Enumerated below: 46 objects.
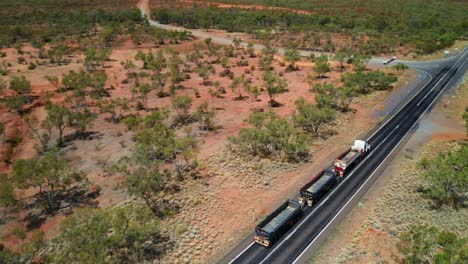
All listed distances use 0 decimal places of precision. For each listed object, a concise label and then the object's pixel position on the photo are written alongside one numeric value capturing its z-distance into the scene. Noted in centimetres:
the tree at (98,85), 7300
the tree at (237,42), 11648
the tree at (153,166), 3903
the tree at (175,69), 8144
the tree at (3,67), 8591
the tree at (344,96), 6619
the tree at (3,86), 7225
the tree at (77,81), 7344
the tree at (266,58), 9431
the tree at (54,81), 7650
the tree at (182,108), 6203
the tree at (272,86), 6953
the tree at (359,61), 8780
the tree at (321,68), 8325
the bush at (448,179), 3800
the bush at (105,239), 2931
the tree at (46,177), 3947
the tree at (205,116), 5938
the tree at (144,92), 6869
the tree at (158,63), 8687
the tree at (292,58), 9359
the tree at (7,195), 3719
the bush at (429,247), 2716
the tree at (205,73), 8304
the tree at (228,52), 10694
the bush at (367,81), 7531
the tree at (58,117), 5470
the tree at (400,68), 8800
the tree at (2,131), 5429
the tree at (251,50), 10794
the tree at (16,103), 6378
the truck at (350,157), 4462
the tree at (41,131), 5300
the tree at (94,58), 8991
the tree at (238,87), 7331
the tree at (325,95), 6419
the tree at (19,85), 6969
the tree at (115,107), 6353
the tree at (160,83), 7554
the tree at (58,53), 9638
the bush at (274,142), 4991
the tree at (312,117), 5672
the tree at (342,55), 9181
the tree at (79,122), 5772
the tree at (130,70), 8525
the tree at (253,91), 7181
